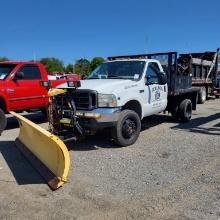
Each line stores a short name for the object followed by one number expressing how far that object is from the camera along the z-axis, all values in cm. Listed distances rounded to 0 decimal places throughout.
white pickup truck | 488
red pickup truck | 662
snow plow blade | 344
